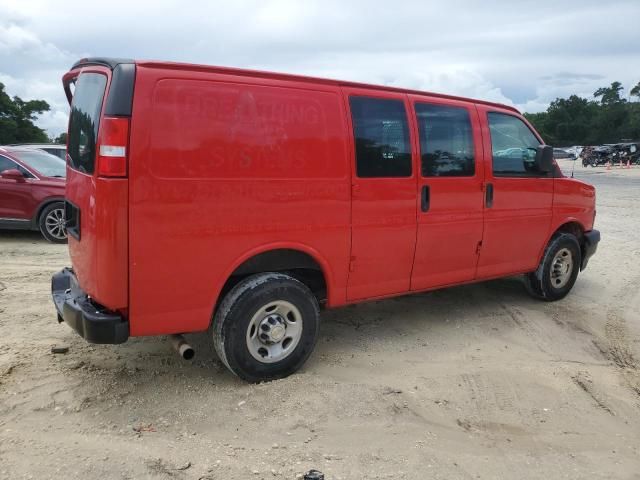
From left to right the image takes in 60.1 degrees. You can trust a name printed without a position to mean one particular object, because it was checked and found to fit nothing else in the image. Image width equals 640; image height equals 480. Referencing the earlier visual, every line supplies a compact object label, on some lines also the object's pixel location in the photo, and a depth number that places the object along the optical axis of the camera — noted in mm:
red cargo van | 3256
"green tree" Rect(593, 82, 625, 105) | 107312
